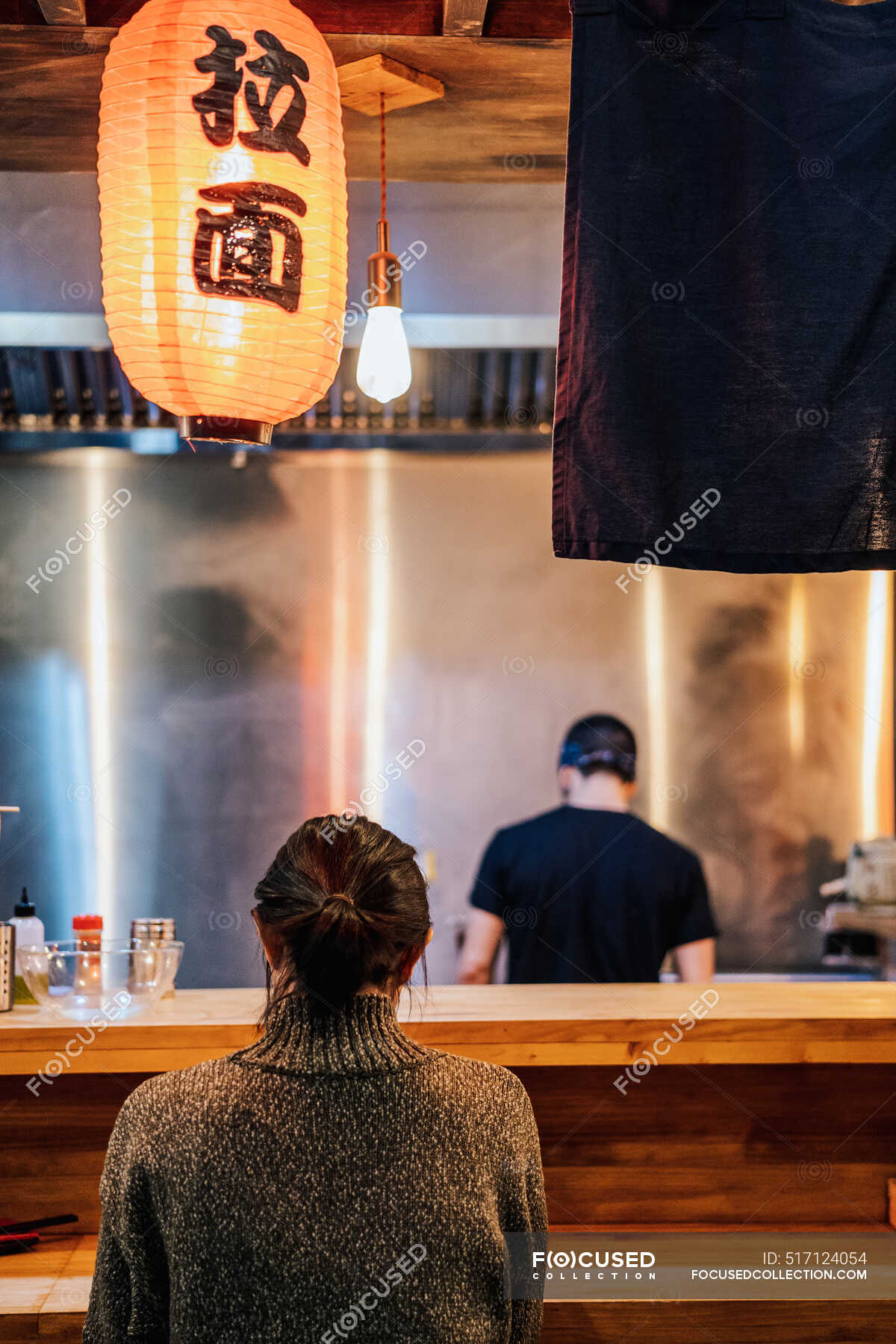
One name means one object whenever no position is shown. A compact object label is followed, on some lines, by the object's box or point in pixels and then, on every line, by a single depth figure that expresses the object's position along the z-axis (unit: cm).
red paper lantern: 185
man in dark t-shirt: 355
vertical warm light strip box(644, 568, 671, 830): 476
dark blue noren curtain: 211
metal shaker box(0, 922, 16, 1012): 223
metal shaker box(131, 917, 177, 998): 226
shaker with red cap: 225
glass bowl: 222
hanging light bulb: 259
